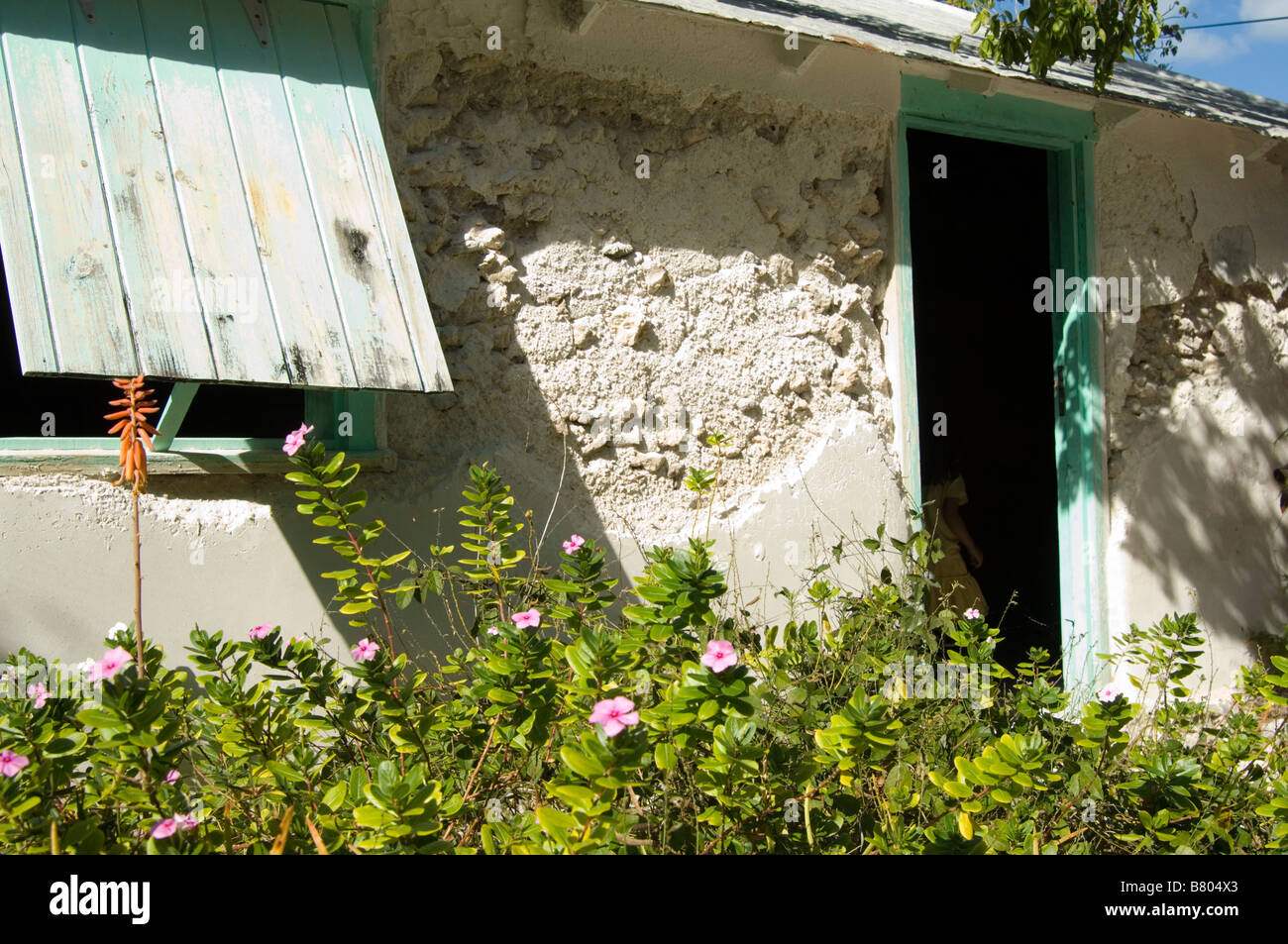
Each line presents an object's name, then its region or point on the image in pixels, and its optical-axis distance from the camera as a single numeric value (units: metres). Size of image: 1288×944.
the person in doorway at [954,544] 5.50
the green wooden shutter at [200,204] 2.39
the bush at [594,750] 1.74
